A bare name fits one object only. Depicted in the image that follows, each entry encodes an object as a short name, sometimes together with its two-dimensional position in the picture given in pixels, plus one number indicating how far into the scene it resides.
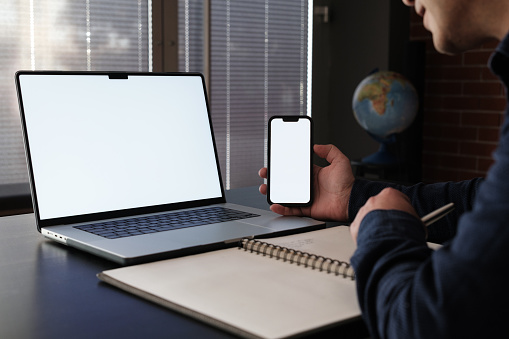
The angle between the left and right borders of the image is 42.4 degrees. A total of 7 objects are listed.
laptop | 1.00
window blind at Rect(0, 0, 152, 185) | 2.91
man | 0.55
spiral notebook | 0.65
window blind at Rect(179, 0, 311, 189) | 3.54
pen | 0.84
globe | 3.18
